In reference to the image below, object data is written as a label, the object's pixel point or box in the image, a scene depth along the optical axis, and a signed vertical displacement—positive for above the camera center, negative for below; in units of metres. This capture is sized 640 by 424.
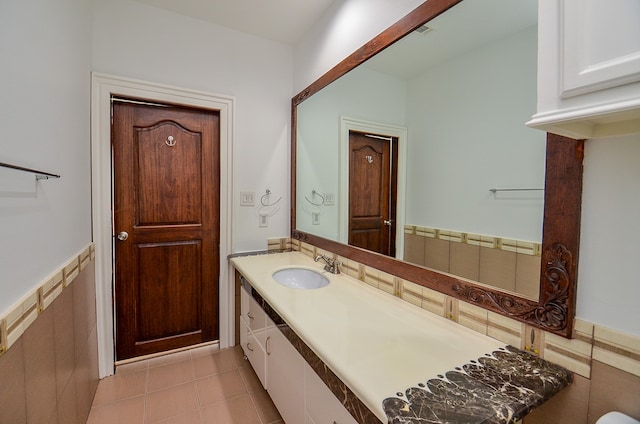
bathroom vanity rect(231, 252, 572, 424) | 0.72 -0.51
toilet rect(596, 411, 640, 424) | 0.67 -0.51
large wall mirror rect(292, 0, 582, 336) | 0.88 +0.14
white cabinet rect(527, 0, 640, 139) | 0.51 +0.27
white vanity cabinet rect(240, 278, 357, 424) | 1.03 -0.82
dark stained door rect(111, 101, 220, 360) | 2.04 -0.23
